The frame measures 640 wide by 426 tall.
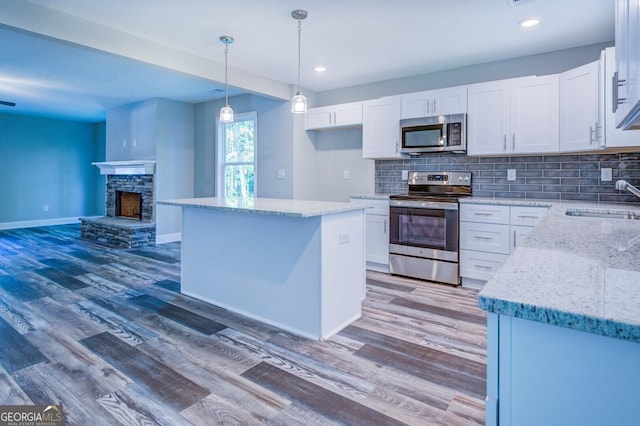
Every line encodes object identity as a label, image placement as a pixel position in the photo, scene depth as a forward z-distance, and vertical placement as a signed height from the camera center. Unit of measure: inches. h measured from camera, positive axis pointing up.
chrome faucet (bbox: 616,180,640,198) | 74.8 +4.3
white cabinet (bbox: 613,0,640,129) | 40.1 +17.8
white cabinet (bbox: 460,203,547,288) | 137.6 -10.3
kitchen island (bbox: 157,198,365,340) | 102.6 -16.5
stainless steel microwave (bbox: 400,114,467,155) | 156.0 +32.1
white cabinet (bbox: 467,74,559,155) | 137.3 +35.6
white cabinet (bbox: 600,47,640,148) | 114.2 +27.5
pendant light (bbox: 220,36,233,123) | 138.3 +37.3
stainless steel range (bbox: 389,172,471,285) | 151.5 -9.5
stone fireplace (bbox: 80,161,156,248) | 233.8 -1.1
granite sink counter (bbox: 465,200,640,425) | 22.1 -9.0
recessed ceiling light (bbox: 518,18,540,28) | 119.3 +60.3
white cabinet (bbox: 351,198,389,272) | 169.8 -12.4
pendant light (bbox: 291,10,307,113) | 123.0 +35.0
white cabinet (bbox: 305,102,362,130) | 185.3 +47.4
